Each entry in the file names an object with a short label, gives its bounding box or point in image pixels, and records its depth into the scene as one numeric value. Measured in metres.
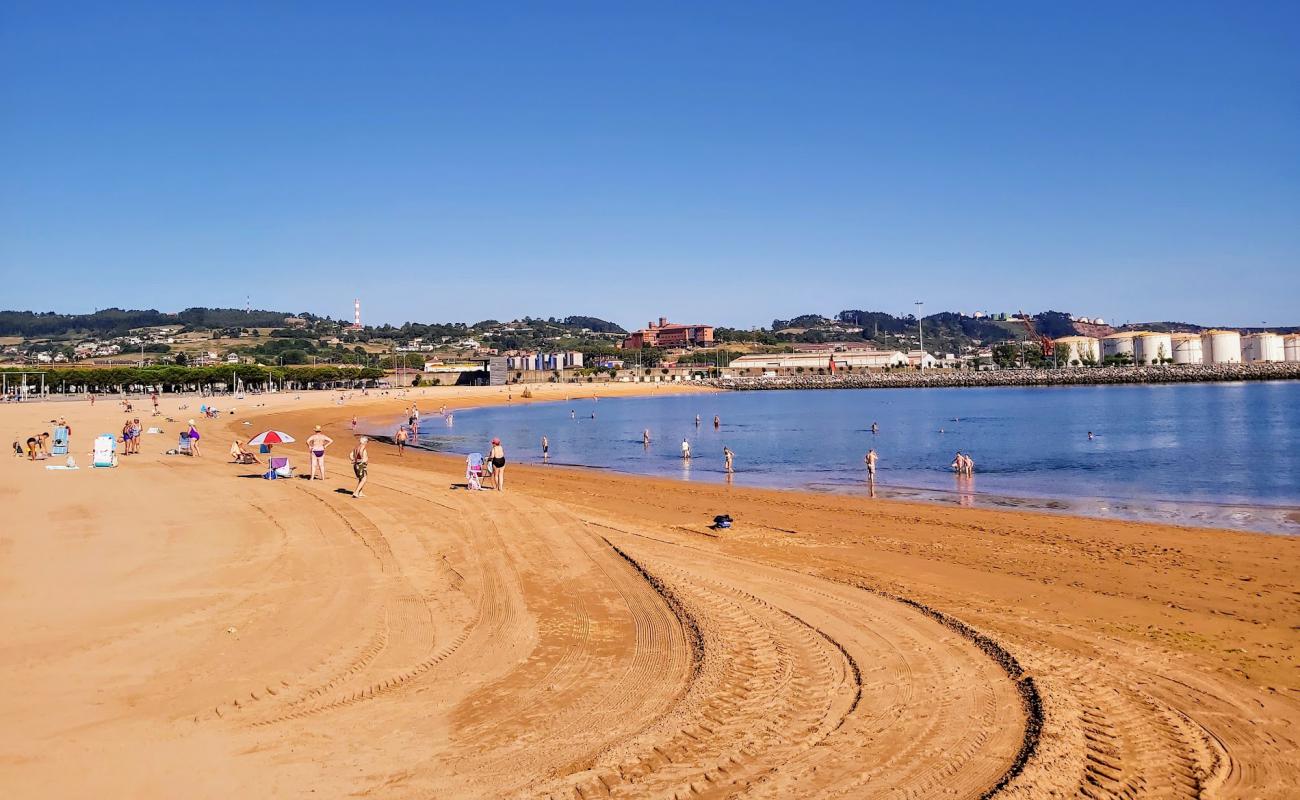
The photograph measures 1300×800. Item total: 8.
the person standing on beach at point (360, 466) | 17.70
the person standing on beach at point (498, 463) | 18.94
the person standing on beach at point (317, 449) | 20.52
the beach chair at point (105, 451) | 22.92
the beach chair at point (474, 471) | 19.22
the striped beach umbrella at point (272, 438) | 21.74
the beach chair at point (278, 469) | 20.80
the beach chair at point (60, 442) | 25.91
